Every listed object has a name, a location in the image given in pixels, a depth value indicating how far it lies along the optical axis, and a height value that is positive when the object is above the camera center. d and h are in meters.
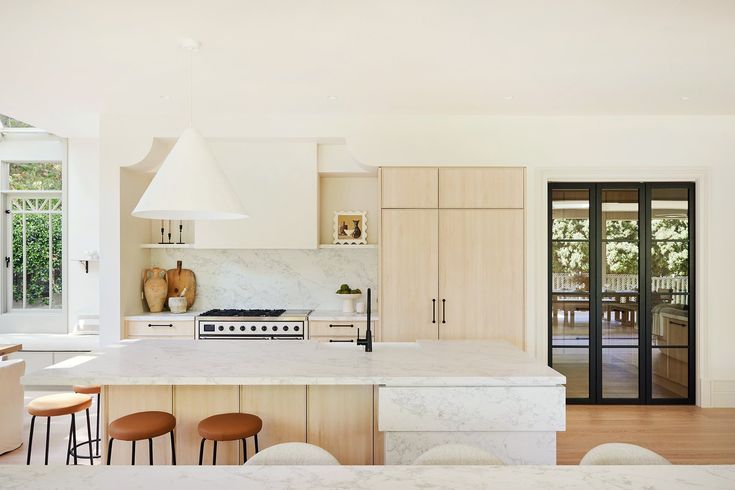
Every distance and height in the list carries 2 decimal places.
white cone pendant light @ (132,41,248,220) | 2.46 +0.32
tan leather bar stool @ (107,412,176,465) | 2.41 -0.90
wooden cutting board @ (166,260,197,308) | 5.15 -0.37
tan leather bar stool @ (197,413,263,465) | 2.41 -0.91
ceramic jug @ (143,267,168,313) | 4.89 -0.41
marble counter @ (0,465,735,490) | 1.38 -0.68
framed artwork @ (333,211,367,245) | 5.14 +0.22
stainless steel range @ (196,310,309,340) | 4.57 -0.75
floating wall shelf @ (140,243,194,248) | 4.96 +0.03
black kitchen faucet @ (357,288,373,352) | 2.96 -0.58
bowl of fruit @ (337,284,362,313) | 4.95 -0.49
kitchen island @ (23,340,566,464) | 2.42 -0.78
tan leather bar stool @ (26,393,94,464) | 2.93 -0.97
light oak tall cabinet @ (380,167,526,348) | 4.50 -0.05
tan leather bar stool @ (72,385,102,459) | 3.17 -1.01
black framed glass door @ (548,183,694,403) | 4.75 -0.41
